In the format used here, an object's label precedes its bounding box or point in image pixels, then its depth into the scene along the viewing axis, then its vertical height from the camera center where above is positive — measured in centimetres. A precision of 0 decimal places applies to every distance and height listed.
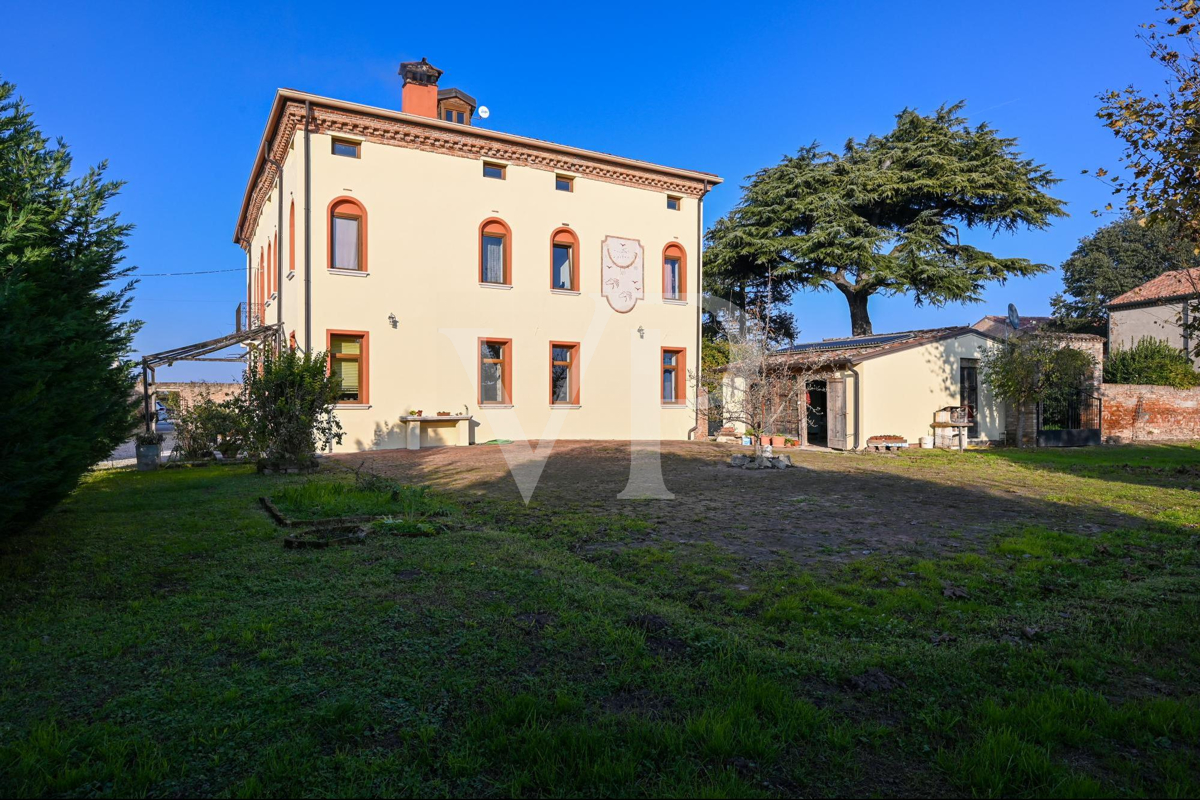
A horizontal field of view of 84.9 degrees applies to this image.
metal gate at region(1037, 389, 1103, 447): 2053 -1
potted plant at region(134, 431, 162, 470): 1255 -60
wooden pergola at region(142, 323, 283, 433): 1388 +165
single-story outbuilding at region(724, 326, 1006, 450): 1744 +66
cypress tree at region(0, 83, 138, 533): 376 +68
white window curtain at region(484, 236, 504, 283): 1789 +432
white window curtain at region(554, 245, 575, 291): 1906 +435
